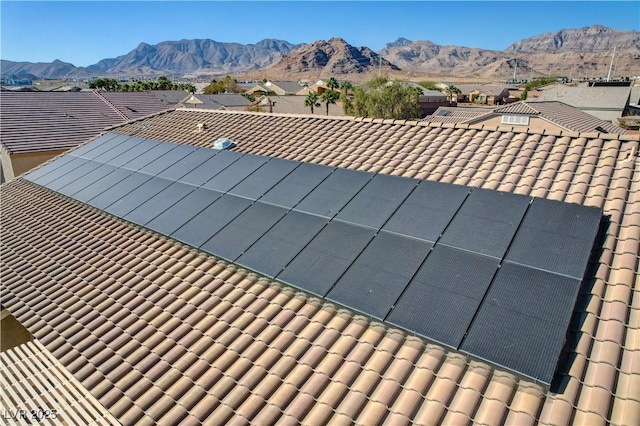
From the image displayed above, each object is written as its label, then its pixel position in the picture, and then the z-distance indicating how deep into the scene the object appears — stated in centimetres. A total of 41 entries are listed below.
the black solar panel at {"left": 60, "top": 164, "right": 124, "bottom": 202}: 1205
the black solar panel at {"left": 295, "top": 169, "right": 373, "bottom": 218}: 792
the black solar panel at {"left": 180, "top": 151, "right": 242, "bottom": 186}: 1052
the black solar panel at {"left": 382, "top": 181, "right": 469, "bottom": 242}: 668
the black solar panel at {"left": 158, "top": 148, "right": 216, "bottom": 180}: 1118
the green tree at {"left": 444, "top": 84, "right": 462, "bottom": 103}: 10462
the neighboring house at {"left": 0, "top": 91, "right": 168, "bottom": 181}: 2123
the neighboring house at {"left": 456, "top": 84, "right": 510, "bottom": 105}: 10000
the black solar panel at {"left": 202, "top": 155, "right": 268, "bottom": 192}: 986
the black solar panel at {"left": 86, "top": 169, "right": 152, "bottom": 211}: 1115
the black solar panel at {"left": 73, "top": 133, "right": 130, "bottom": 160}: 1479
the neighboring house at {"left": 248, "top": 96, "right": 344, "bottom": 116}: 6950
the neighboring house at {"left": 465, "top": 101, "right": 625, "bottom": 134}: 3161
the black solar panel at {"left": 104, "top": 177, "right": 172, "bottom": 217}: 1041
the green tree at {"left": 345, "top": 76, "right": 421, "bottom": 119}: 6059
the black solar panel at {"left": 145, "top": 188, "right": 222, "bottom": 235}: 904
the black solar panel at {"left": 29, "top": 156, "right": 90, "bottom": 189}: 1417
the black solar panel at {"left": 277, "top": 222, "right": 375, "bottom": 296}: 635
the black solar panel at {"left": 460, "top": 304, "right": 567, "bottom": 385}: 436
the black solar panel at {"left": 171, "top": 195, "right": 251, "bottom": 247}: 834
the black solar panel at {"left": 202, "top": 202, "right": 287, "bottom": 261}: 768
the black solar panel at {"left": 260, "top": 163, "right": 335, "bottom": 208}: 855
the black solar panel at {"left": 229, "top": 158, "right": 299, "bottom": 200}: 922
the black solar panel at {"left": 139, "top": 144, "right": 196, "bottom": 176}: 1185
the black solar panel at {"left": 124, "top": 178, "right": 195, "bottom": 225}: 974
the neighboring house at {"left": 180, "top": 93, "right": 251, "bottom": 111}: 6055
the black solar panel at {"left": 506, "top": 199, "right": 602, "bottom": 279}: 549
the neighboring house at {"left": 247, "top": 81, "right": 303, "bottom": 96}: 12215
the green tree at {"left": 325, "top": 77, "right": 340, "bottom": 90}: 10212
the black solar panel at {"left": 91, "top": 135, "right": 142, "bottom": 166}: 1384
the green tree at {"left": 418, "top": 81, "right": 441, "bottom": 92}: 11865
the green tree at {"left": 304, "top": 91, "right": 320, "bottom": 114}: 7244
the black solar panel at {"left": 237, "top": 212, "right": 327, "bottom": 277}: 700
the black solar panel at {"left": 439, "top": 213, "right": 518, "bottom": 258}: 601
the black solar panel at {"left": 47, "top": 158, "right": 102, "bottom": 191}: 1345
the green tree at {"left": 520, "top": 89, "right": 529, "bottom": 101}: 9382
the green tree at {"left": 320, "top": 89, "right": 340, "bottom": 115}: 7450
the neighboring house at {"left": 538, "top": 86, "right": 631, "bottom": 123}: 4707
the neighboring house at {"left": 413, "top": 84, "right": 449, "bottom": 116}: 8306
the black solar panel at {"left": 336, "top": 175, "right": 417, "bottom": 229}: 731
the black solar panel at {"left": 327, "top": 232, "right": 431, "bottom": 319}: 570
